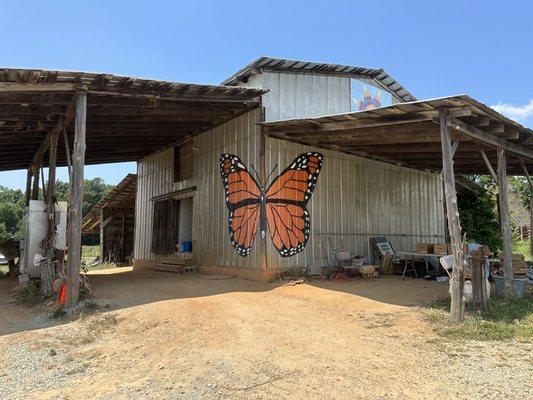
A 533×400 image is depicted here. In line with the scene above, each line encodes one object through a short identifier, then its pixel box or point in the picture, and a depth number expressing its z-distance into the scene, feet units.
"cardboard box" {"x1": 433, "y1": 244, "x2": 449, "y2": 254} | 32.54
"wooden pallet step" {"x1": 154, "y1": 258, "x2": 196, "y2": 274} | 35.73
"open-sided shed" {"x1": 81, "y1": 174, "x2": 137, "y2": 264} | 64.69
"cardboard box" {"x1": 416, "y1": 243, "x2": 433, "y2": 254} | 33.53
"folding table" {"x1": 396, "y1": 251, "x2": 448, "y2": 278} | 32.53
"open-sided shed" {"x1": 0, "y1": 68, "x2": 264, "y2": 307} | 21.63
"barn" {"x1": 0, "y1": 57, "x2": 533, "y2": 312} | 22.41
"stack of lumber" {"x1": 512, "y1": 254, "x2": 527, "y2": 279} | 24.61
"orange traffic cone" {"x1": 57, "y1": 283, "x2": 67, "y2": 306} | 20.90
